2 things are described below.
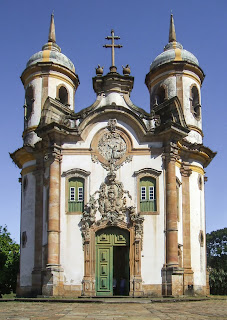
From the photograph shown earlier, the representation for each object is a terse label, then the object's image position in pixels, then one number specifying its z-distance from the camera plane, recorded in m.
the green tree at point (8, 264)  31.44
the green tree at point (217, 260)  47.66
